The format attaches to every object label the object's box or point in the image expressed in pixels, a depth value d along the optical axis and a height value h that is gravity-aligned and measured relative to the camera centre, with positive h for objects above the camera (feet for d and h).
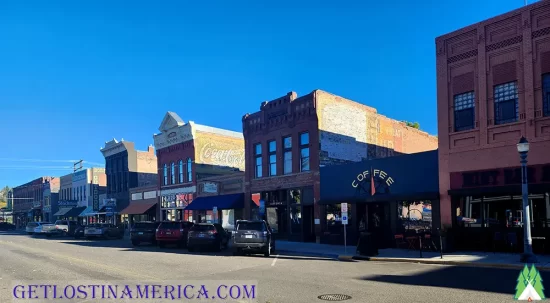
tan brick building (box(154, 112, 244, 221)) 133.08 +7.64
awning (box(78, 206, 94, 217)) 193.04 -11.01
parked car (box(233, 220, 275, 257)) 68.69 -8.16
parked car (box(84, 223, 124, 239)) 123.24 -12.32
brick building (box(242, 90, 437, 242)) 93.30 +7.41
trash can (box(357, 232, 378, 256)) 62.95 -8.72
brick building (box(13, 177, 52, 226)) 270.48 -9.86
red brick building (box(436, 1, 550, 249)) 60.18 +8.27
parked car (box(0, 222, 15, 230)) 238.89 -20.15
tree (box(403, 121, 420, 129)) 191.49 +22.84
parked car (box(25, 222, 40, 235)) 167.74 -14.74
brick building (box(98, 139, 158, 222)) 172.86 +4.58
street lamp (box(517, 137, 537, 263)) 51.08 -3.43
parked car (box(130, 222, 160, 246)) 94.02 -9.81
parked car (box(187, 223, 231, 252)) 77.30 -8.89
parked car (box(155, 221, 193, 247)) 88.17 -9.31
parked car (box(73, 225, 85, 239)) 135.85 -13.53
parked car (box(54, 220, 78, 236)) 152.15 -13.46
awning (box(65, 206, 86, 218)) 204.99 -11.42
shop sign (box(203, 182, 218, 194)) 121.70 -1.18
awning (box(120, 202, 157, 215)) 151.12 -7.88
